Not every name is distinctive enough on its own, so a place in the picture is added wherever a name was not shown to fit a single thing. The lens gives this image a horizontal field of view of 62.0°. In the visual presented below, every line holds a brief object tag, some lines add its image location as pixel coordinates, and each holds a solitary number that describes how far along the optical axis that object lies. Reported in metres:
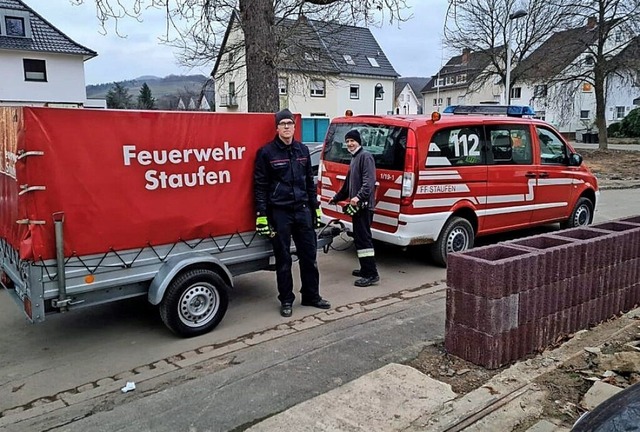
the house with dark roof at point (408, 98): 74.96
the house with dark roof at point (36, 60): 31.69
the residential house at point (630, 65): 26.12
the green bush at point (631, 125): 41.91
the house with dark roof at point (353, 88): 41.31
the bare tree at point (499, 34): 30.47
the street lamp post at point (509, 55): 19.29
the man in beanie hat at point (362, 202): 6.26
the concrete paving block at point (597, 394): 3.51
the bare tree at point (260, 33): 10.29
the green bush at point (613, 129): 43.88
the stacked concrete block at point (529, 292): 3.99
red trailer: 4.16
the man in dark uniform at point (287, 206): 5.32
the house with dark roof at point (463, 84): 33.56
